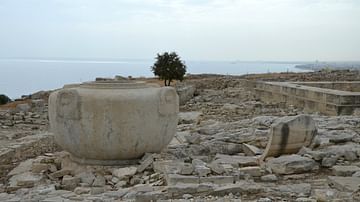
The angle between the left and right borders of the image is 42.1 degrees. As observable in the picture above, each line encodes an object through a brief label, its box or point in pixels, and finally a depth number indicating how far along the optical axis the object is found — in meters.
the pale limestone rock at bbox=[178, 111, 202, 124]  14.64
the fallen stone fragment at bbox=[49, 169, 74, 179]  7.52
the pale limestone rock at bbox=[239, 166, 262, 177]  6.55
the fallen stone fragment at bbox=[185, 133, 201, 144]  9.29
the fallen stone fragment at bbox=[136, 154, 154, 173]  7.22
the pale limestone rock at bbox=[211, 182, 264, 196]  5.41
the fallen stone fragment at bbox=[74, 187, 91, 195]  6.23
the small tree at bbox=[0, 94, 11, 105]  27.40
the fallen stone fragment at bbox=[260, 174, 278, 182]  6.35
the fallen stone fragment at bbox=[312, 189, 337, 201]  5.11
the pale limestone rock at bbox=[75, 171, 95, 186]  6.96
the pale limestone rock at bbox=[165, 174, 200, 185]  5.75
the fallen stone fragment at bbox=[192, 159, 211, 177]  6.01
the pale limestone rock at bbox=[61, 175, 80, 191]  6.84
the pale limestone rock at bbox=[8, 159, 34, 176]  8.02
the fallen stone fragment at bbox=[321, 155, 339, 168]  6.91
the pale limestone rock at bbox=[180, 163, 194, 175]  6.09
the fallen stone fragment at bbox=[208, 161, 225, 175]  6.18
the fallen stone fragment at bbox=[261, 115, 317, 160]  7.46
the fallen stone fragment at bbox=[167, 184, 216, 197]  5.39
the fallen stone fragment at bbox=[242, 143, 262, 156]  8.18
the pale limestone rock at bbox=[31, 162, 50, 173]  7.92
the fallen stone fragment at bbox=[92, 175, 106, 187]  6.85
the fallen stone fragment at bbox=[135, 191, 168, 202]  5.27
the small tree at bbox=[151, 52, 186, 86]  27.83
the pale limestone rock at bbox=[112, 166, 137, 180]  7.05
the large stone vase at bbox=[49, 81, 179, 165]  7.35
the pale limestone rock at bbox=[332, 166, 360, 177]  6.30
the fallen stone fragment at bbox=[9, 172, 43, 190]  7.04
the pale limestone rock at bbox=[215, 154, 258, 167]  7.09
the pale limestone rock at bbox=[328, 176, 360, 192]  5.46
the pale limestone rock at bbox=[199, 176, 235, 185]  5.82
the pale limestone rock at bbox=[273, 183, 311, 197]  5.49
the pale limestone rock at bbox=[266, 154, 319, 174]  6.64
